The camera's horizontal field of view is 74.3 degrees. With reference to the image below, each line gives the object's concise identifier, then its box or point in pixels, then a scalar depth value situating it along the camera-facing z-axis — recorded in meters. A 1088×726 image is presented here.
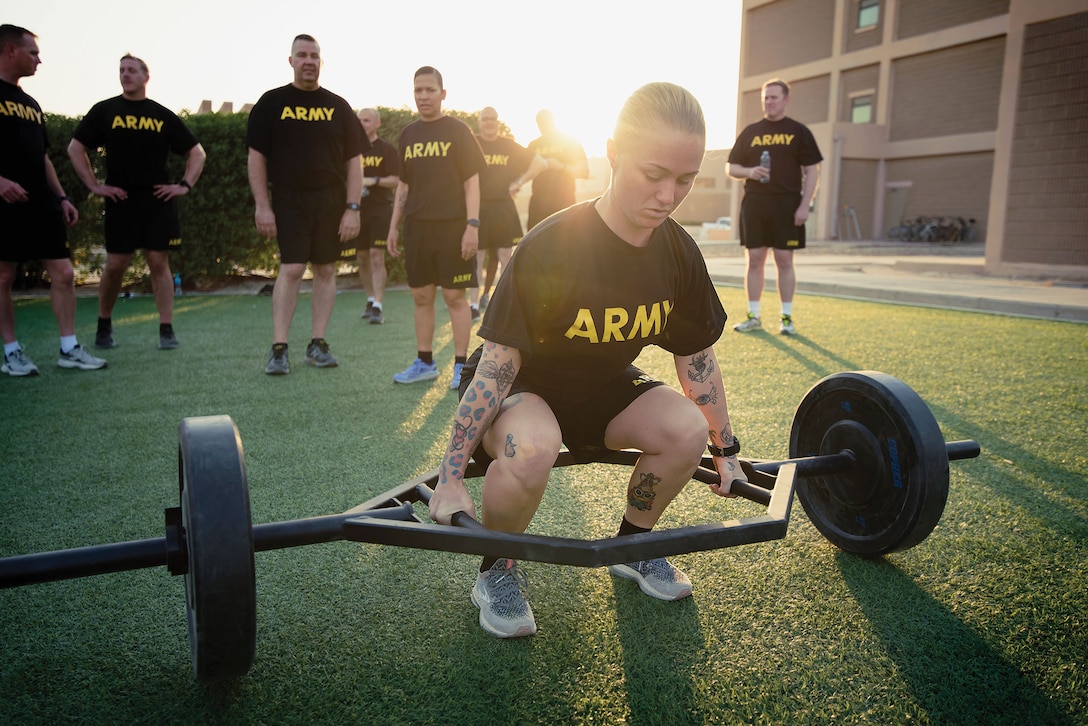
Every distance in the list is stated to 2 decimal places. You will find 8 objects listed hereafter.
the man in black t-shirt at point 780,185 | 6.28
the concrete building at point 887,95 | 24.08
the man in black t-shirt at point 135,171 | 5.55
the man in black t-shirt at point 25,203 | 4.77
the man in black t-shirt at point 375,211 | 7.66
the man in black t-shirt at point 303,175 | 4.87
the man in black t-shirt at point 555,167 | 7.78
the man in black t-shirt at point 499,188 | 7.86
